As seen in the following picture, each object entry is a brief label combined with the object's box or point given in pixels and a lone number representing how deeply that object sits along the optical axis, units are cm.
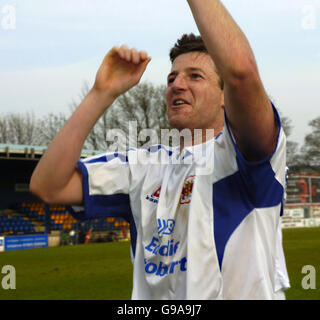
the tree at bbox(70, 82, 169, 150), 4038
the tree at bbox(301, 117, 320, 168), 5066
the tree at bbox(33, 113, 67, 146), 4600
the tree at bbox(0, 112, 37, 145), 4764
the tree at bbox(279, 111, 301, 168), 4838
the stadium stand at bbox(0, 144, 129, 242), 3200
